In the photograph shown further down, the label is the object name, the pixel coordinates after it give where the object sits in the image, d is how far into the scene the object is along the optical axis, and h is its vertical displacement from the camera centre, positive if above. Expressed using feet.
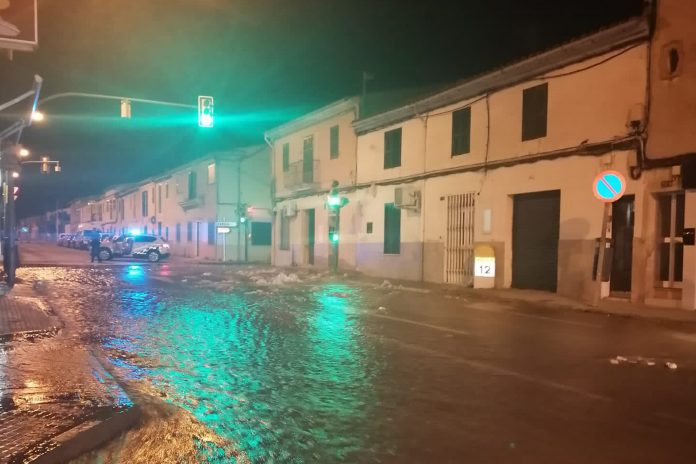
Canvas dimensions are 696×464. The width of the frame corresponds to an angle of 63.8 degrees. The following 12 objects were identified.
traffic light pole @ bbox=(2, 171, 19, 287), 53.72 -2.32
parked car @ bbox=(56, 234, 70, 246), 205.98 -9.63
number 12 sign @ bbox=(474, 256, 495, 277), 55.57 -4.57
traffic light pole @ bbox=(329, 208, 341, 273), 85.25 -2.36
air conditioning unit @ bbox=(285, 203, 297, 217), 98.53 +1.29
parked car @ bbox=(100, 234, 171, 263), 112.70 -6.64
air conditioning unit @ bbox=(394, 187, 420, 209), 68.69 +2.58
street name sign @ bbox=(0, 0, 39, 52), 25.59 +8.79
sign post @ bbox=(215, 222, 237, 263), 115.55 -2.83
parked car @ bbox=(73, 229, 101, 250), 176.35 -8.07
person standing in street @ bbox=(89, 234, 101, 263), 107.90 -6.52
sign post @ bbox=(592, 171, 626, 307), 41.22 +2.06
